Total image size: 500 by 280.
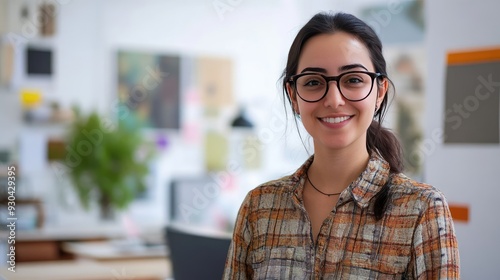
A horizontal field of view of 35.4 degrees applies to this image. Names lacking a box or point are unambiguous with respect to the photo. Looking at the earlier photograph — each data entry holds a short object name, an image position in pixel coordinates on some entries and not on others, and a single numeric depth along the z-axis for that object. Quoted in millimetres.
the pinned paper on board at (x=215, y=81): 8062
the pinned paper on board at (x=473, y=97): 2486
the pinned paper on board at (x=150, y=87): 7531
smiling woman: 1499
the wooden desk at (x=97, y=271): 4043
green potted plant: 6711
